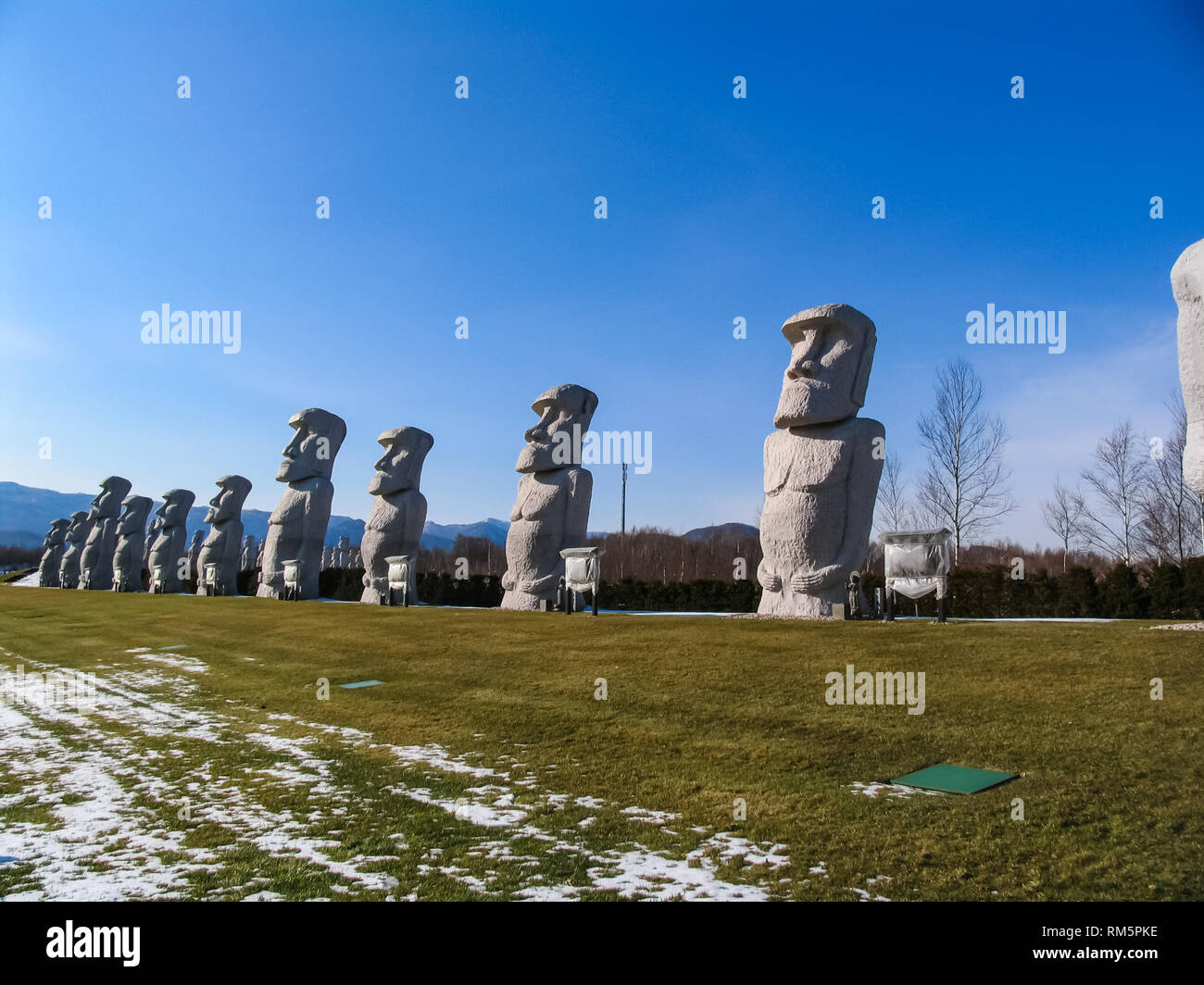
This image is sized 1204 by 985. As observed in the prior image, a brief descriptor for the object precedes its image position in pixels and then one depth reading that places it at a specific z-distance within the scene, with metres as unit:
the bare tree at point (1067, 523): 26.00
